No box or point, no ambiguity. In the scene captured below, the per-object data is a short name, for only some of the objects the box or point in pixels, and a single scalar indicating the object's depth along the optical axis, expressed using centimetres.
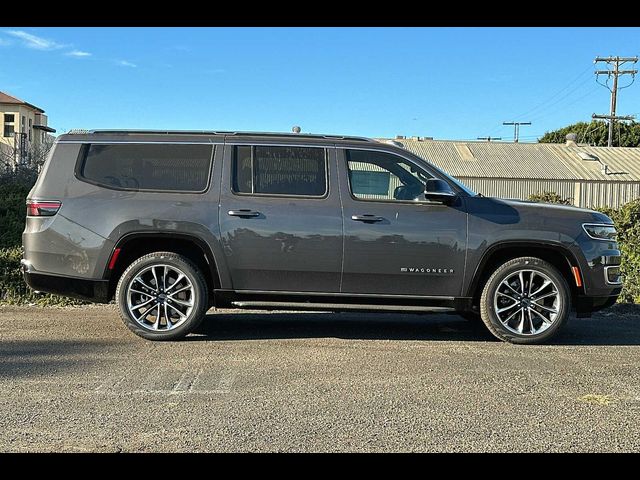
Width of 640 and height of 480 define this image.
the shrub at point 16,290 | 813
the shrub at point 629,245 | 874
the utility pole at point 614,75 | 5206
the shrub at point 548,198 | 1164
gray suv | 612
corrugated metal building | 4000
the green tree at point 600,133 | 6731
